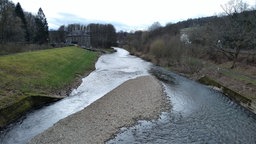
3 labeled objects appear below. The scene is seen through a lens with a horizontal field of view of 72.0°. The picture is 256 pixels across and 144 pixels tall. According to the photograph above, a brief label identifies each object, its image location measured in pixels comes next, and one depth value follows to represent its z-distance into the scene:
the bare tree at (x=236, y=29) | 29.50
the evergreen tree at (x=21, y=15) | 55.70
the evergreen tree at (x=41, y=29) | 61.50
